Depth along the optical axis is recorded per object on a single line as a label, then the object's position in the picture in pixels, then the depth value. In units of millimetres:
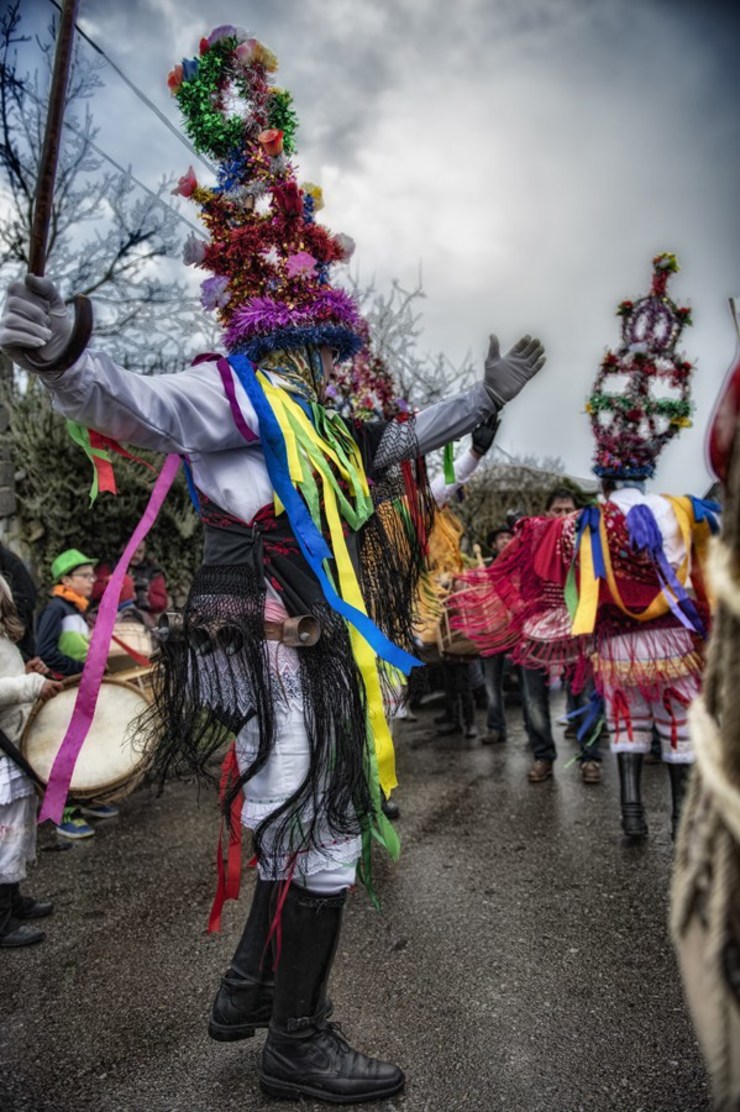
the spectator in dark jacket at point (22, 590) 4055
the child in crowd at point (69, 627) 4578
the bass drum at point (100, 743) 3381
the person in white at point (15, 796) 3051
